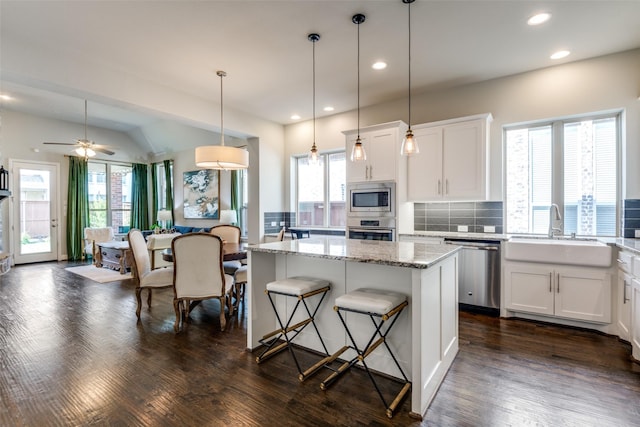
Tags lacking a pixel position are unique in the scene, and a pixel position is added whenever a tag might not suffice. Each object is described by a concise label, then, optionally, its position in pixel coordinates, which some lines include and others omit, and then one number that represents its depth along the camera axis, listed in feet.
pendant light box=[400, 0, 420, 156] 8.52
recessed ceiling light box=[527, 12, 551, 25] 8.80
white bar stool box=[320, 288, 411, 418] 6.34
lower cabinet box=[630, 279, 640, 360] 8.07
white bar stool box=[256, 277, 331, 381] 7.64
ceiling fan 19.03
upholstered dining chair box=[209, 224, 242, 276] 15.23
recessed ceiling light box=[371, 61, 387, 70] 11.73
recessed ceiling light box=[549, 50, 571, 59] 10.86
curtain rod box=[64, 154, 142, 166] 27.87
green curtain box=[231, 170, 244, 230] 23.39
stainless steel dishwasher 11.74
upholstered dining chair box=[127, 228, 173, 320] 11.32
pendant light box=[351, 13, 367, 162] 8.95
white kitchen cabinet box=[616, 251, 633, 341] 8.79
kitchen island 6.23
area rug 18.74
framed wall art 25.02
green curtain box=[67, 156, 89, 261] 25.70
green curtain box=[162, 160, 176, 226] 28.71
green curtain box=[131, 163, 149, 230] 30.19
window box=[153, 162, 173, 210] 30.42
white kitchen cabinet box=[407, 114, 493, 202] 12.64
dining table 11.47
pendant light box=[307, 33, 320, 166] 9.86
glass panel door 22.95
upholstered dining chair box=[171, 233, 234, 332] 10.34
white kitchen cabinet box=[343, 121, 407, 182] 13.92
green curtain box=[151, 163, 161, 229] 30.55
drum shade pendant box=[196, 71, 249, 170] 11.88
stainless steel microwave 13.97
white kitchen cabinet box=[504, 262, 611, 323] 10.05
